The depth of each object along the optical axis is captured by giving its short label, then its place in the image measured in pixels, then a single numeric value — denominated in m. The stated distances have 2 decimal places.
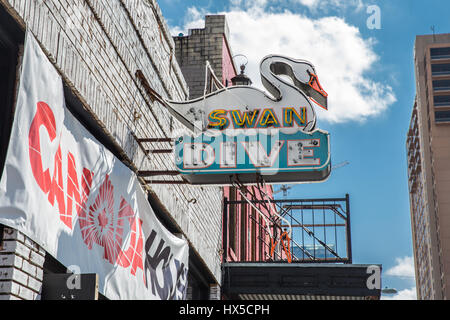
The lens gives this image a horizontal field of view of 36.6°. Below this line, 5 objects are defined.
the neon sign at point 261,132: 7.97
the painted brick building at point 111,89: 5.46
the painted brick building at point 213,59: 13.78
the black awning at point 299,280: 12.41
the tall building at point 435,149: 112.50
